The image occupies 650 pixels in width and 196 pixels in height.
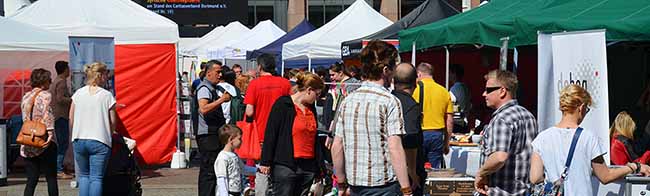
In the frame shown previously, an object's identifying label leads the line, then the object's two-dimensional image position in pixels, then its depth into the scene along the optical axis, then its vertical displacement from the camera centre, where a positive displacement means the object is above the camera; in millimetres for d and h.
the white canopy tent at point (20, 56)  15352 +496
